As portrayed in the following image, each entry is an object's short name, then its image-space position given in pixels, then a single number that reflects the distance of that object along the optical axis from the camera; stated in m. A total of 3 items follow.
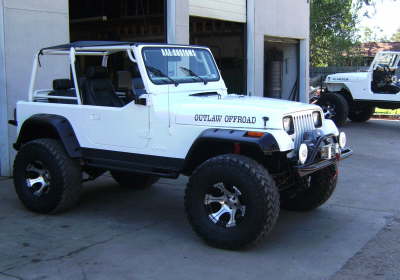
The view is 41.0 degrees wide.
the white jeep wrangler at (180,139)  5.04
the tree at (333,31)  34.94
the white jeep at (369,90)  15.20
